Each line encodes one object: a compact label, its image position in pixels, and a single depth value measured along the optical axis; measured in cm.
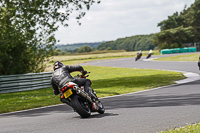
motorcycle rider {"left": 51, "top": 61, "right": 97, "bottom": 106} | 1612
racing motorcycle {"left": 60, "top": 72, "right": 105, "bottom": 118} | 1526
